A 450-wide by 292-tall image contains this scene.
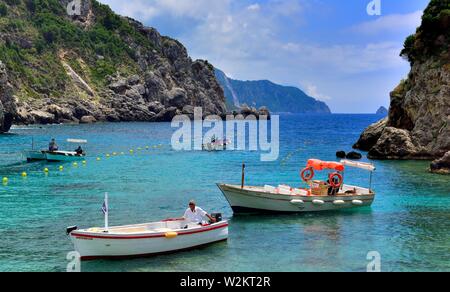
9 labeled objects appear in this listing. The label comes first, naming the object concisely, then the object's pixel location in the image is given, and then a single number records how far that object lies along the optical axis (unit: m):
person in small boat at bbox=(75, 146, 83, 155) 68.44
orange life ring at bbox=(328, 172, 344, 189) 37.93
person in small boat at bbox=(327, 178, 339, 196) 37.72
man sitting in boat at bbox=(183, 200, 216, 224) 28.20
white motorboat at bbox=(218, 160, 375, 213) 34.97
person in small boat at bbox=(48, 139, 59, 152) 66.19
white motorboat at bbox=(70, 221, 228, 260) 24.06
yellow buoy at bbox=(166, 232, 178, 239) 25.39
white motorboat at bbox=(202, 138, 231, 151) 88.62
